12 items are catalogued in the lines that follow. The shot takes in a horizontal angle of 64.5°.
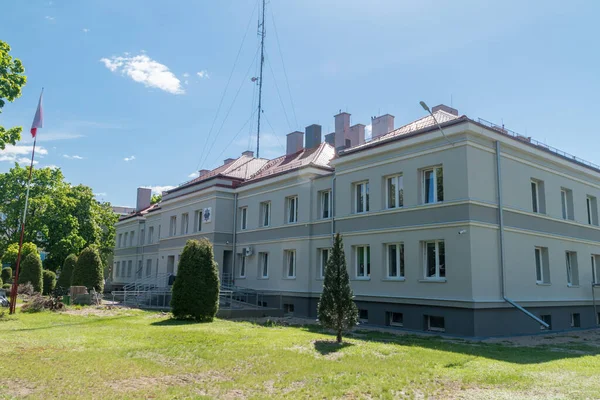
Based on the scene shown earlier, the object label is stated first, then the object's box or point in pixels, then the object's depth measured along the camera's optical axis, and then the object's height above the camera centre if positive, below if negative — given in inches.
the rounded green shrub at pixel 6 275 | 1771.7 -19.1
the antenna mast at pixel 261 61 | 1263.5 +577.5
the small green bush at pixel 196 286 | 711.1 -18.3
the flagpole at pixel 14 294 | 774.7 -40.8
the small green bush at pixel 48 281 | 1410.7 -30.3
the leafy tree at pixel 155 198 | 2453.0 +385.4
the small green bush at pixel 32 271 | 1296.8 -2.3
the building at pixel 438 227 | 657.6 +84.7
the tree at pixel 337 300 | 503.5 -23.6
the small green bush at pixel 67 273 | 1302.9 -4.7
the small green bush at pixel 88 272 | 1121.4 -0.1
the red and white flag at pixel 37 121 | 777.6 +243.6
